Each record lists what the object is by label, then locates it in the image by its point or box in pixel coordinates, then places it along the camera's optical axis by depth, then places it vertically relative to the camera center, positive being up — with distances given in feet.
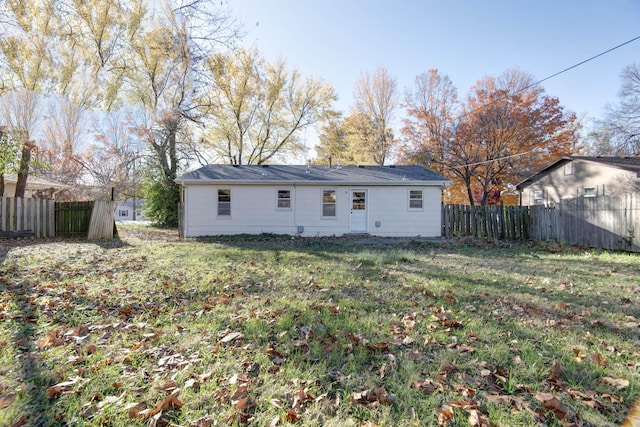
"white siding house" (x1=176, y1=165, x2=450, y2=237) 47.65 +1.81
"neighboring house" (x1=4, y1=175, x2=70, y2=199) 61.72 +6.42
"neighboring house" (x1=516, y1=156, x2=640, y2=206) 51.65 +7.32
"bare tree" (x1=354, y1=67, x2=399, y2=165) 90.84 +33.17
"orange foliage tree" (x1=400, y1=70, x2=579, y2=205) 72.84 +21.08
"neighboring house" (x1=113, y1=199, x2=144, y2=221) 173.99 +3.28
